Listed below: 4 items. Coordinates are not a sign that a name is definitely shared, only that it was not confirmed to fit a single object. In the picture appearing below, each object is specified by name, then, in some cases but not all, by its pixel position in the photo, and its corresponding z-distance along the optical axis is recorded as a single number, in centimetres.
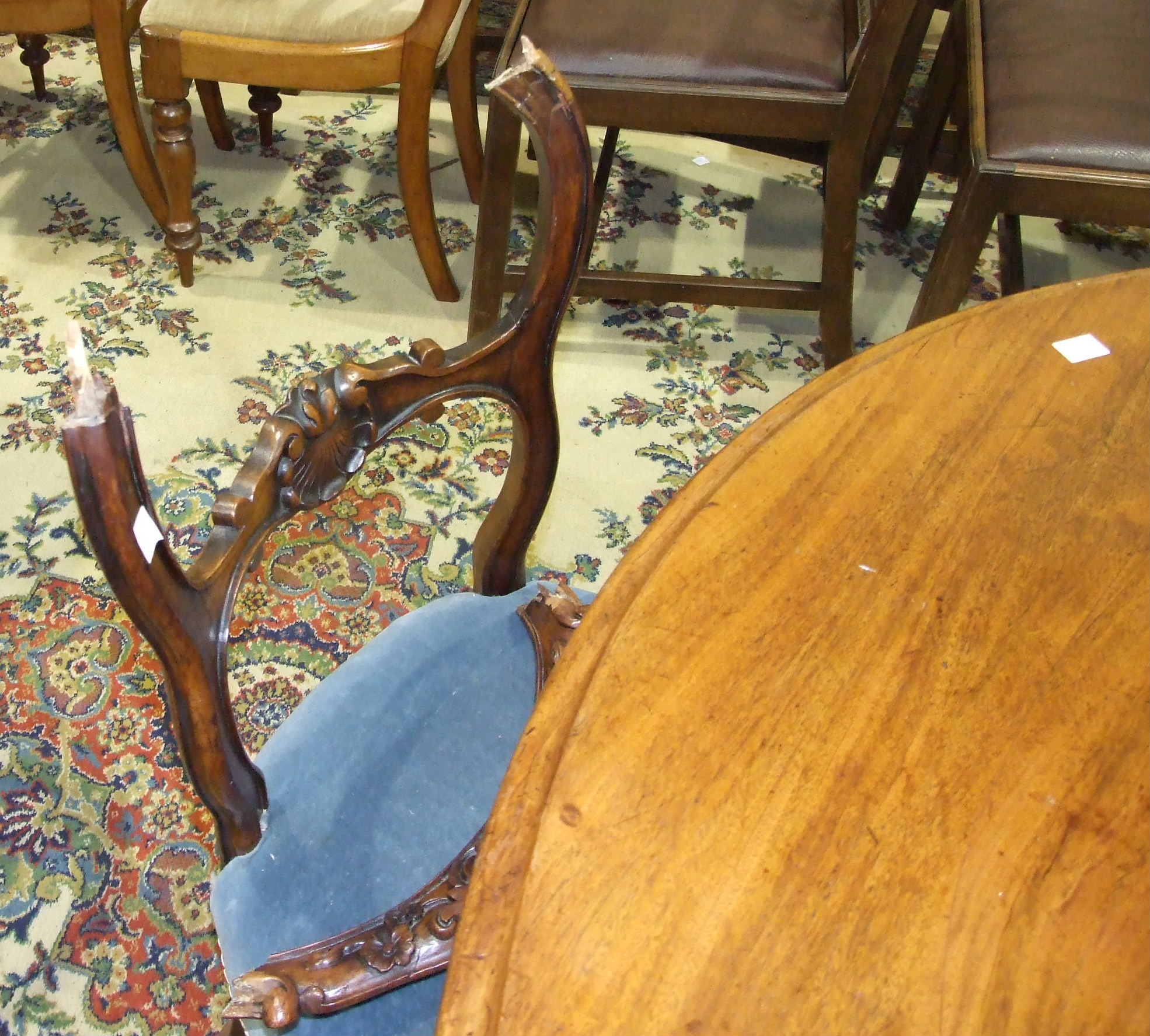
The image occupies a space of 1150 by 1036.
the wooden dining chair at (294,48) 137
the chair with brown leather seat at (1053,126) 120
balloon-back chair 48
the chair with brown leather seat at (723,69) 125
